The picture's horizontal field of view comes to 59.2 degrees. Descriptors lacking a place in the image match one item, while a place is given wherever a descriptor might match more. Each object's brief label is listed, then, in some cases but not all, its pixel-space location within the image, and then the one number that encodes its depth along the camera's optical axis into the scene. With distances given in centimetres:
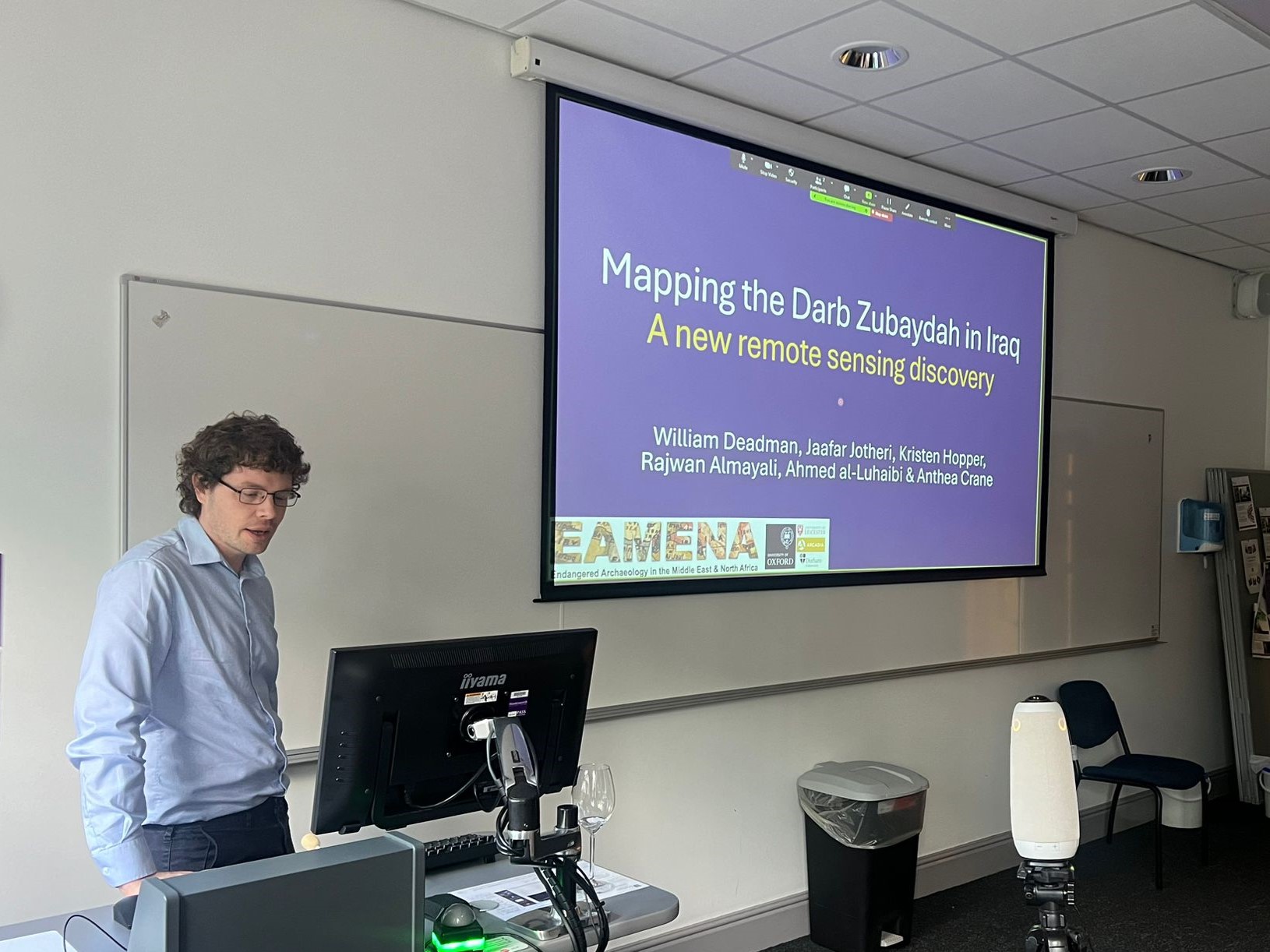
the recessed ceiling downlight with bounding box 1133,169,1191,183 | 451
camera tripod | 167
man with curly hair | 190
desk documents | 203
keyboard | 227
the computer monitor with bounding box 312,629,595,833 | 181
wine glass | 218
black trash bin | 379
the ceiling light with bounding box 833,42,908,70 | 329
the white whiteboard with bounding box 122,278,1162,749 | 258
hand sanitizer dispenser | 578
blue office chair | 488
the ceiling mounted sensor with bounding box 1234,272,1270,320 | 613
